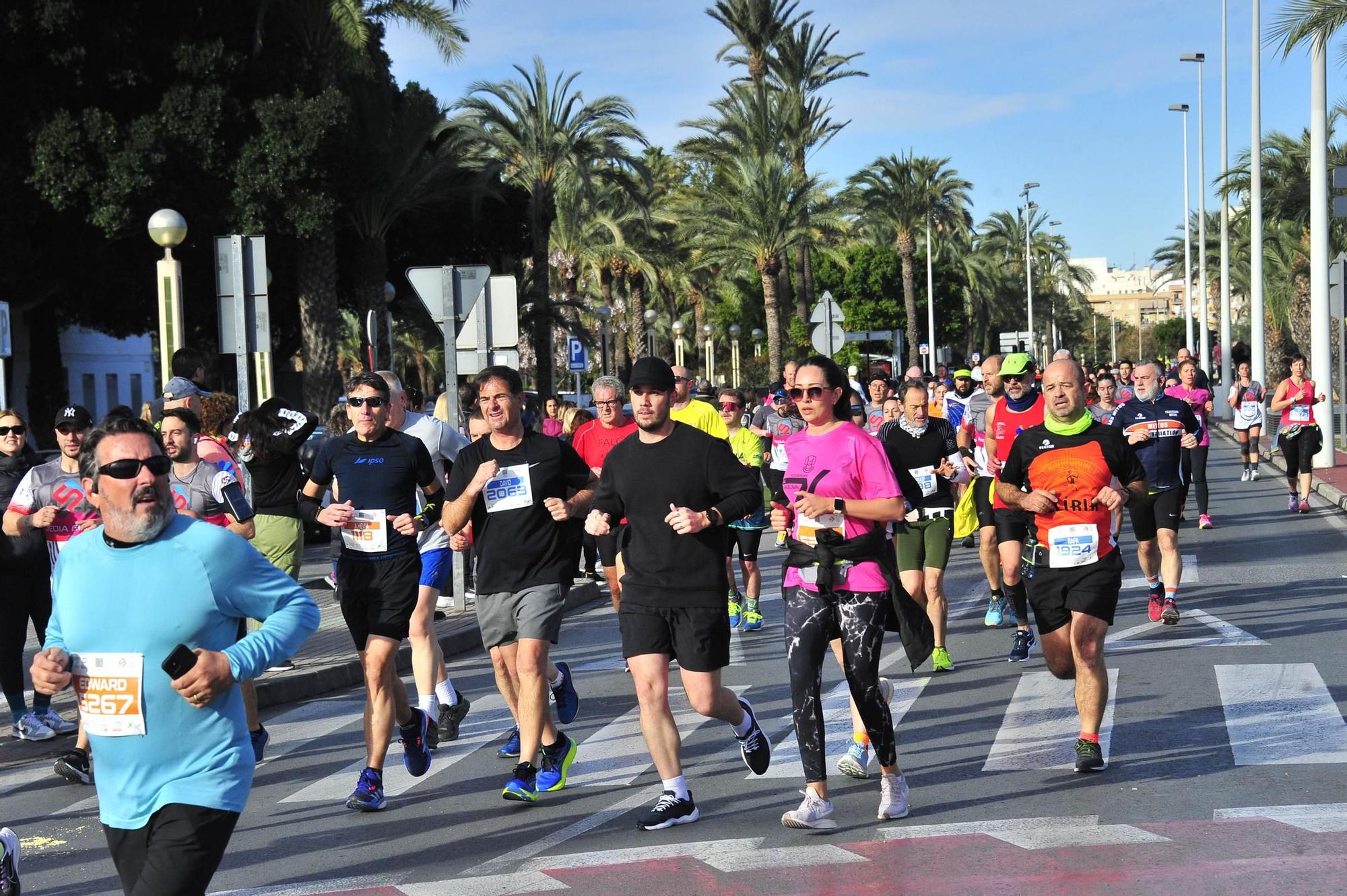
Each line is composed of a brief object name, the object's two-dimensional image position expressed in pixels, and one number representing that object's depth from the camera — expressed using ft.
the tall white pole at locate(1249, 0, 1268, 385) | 124.67
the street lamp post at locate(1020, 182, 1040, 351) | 272.31
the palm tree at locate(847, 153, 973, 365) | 192.34
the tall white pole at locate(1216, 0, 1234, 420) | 161.48
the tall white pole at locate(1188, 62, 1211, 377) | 182.80
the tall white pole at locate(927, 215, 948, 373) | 229.86
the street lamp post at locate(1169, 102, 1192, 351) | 208.33
